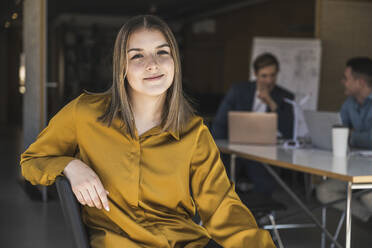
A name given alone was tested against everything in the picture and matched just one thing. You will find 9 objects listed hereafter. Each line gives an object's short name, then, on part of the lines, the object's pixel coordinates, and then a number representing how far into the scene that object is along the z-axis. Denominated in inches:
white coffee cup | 127.8
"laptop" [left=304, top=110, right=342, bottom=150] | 136.1
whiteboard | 256.1
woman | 65.1
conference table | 97.1
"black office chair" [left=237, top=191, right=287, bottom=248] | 117.1
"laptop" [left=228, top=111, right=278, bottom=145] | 152.8
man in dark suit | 173.6
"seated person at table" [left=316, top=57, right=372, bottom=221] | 150.1
